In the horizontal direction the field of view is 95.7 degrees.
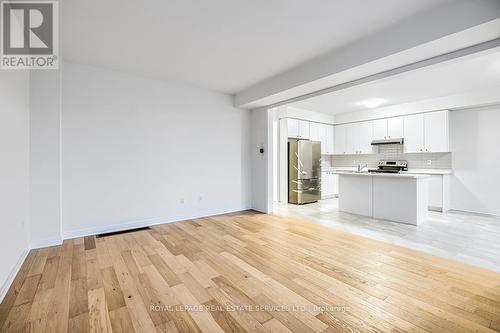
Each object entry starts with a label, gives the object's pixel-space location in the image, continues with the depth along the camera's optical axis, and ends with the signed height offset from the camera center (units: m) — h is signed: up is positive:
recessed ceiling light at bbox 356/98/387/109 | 5.66 +1.64
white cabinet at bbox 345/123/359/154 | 7.10 +0.85
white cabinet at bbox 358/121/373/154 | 6.77 +0.86
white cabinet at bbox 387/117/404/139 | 6.09 +1.02
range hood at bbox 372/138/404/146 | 6.05 +0.65
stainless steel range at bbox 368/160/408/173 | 6.13 +0.00
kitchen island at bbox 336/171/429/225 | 4.13 -0.61
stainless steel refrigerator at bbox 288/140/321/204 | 6.26 -0.18
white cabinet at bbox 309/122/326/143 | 7.00 +1.06
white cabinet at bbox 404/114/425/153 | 5.73 +0.81
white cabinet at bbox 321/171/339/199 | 7.23 -0.66
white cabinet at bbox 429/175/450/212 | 5.25 -0.67
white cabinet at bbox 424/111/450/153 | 5.35 +0.80
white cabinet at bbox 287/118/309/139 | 6.46 +1.09
